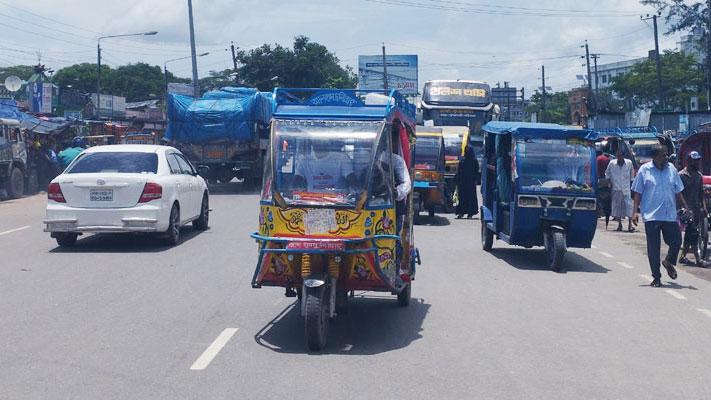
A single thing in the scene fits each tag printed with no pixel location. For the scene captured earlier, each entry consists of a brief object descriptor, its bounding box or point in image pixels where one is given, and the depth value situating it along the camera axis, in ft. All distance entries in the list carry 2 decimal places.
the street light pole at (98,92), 181.88
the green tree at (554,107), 361.71
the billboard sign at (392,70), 279.28
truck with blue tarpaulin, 97.71
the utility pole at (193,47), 151.02
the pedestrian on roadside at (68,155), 80.64
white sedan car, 48.96
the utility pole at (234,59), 232.53
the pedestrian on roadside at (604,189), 67.82
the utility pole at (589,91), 213.75
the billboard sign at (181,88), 244.22
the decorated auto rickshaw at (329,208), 27.86
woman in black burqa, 73.05
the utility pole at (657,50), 185.57
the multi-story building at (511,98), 399.40
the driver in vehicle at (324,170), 29.48
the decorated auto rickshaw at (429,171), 70.32
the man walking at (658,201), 40.16
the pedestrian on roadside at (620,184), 66.39
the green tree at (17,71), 361.92
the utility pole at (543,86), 304.87
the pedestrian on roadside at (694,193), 46.68
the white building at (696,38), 171.30
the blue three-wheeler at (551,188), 47.03
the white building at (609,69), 484.29
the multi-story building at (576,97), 321.93
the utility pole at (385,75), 258.06
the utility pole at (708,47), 149.79
